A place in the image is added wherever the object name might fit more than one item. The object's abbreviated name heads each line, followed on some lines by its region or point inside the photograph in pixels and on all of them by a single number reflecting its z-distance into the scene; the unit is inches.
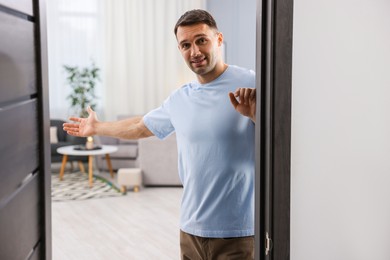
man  69.7
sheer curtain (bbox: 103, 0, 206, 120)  286.0
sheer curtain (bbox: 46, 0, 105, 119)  277.0
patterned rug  204.8
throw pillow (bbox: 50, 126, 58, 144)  254.3
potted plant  265.6
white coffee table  221.9
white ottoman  206.2
